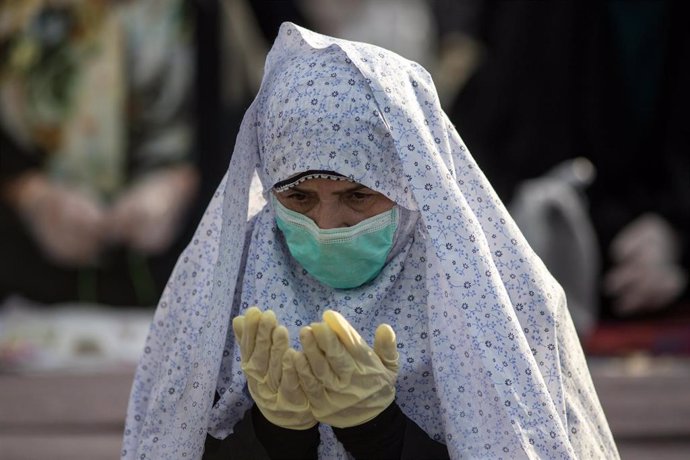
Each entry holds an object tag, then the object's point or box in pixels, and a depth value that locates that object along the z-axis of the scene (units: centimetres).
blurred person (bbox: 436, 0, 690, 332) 1437
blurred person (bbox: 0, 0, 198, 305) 1469
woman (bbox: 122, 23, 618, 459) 585
